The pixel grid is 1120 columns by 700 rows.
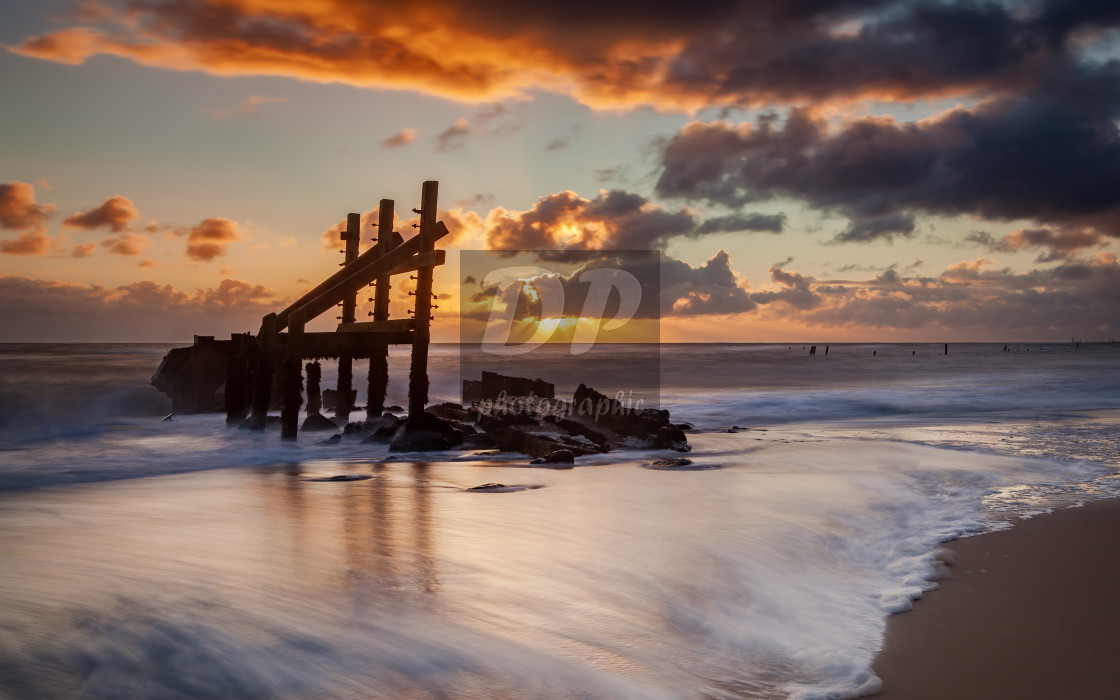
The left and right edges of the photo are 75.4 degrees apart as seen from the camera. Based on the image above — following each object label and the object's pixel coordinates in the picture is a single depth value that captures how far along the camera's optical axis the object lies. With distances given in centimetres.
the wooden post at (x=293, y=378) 1423
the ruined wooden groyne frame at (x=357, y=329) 1288
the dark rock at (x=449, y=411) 1673
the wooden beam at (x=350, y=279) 1370
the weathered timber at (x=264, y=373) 1464
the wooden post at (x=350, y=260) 1642
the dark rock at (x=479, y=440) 1345
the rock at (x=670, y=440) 1355
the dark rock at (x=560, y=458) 1140
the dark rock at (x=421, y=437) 1278
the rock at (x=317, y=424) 1608
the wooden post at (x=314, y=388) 1970
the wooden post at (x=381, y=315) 1479
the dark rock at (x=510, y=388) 1900
